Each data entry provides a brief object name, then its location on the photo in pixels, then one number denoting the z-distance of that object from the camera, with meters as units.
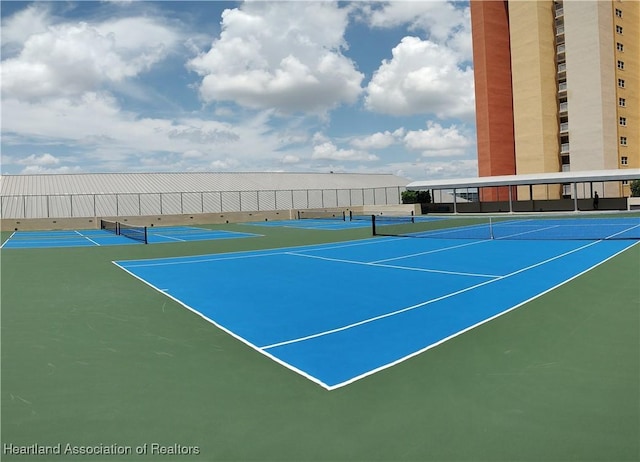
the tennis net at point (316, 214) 52.56
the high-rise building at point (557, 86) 58.06
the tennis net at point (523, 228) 22.86
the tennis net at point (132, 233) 27.66
